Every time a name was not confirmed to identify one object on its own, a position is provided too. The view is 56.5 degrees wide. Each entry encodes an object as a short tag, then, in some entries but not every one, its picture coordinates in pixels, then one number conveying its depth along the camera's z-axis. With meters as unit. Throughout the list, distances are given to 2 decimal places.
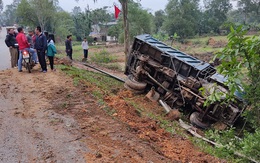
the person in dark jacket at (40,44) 8.30
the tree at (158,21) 55.27
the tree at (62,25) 44.47
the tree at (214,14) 50.91
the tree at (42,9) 35.31
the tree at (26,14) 36.28
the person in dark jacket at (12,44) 9.51
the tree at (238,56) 3.02
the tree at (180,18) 42.34
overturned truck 7.70
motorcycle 8.57
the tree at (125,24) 14.20
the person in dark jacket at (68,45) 13.93
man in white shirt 15.70
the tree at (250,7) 52.50
